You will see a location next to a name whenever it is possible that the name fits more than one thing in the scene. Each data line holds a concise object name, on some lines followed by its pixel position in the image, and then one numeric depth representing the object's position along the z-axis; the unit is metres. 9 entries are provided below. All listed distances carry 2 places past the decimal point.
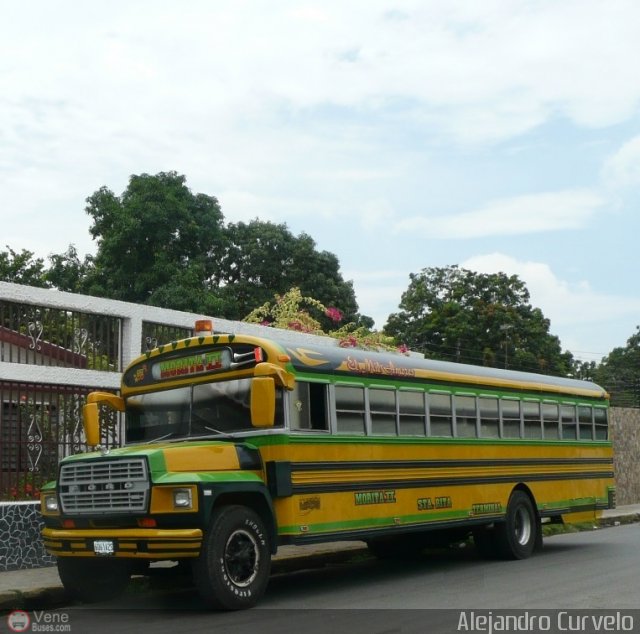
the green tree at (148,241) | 38.56
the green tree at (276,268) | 43.53
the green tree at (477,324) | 56.16
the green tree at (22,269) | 40.47
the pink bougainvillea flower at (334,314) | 24.41
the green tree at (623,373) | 78.12
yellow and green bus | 9.77
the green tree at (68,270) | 43.34
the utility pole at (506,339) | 55.11
